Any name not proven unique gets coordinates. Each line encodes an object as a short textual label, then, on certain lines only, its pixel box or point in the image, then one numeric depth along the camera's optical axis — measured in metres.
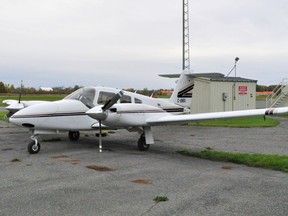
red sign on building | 27.86
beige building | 25.91
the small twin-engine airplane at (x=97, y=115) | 10.76
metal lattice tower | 31.08
